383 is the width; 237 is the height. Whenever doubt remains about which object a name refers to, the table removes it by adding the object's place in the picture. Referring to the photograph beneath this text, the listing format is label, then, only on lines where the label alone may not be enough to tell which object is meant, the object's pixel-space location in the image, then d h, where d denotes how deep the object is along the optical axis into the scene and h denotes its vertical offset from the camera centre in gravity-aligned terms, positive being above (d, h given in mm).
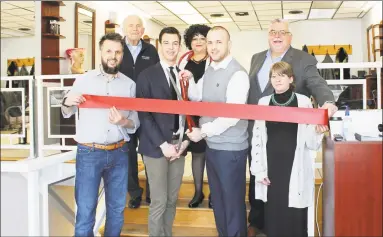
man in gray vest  2322 -96
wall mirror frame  6191 +1486
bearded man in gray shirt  2344 -93
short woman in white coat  2283 -238
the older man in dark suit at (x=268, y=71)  2503 +301
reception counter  1806 -310
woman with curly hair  2830 +454
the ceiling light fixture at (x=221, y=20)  9500 +2416
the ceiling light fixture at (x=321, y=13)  8906 +2446
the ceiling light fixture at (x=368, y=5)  8191 +2406
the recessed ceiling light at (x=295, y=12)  8859 +2397
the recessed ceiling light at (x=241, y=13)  8979 +2397
